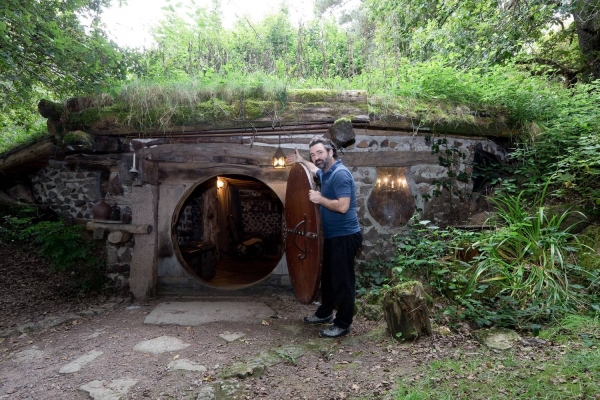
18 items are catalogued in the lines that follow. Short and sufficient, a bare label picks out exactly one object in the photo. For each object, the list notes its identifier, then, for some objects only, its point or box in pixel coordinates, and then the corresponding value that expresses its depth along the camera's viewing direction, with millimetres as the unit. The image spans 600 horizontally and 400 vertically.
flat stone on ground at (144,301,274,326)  4090
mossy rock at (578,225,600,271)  3527
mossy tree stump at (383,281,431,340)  3025
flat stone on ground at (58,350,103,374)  2969
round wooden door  3367
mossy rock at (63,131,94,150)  4617
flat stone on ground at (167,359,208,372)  2855
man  3199
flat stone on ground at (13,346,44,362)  3298
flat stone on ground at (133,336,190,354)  3305
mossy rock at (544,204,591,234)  4121
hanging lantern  4773
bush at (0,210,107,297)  5266
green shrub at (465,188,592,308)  3250
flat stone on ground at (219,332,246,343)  3494
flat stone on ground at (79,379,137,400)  2506
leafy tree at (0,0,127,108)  4023
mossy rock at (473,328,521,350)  2775
